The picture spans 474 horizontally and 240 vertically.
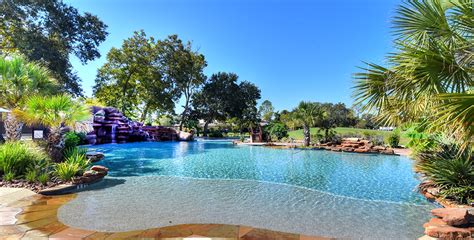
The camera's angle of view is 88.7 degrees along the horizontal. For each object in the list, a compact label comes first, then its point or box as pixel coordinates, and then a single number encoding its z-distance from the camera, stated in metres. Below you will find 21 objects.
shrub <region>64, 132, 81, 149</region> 9.78
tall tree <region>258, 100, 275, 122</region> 70.75
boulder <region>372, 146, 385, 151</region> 16.66
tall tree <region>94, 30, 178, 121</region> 28.53
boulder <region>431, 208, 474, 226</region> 3.52
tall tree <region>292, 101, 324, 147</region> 19.84
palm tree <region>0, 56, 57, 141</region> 8.16
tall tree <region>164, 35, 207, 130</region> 30.03
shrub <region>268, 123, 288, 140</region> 25.55
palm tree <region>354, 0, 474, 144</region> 3.81
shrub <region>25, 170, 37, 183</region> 6.12
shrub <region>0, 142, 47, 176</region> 6.42
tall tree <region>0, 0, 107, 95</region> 15.47
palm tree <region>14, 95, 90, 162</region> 7.52
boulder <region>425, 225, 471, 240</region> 3.32
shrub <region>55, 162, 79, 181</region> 6.54
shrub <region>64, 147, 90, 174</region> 7.08
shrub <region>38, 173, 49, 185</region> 6.08
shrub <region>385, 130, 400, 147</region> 19.31
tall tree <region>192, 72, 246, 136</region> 35.56
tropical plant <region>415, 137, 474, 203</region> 5.12
